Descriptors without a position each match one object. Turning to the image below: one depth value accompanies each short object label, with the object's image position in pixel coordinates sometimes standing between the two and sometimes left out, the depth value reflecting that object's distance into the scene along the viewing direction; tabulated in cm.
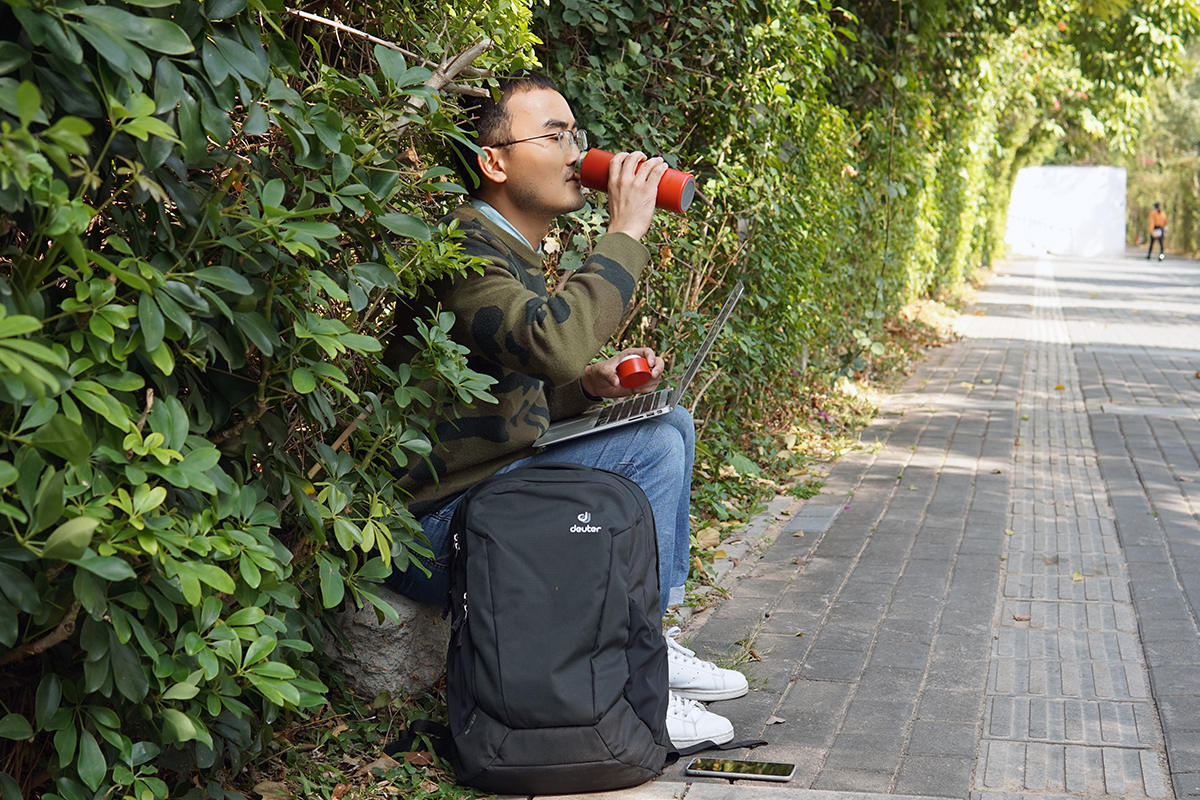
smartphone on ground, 298
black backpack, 274
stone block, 317
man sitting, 289
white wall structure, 4594
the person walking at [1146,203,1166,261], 4173
